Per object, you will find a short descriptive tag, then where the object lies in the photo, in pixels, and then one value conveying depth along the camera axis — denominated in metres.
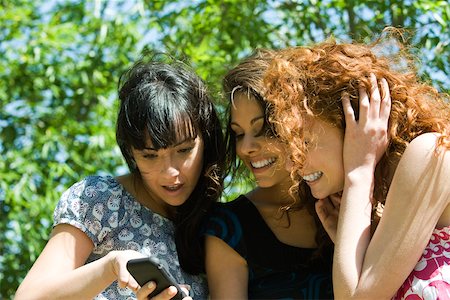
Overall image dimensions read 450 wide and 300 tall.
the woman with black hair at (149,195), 2.81
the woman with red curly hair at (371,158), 2.47
